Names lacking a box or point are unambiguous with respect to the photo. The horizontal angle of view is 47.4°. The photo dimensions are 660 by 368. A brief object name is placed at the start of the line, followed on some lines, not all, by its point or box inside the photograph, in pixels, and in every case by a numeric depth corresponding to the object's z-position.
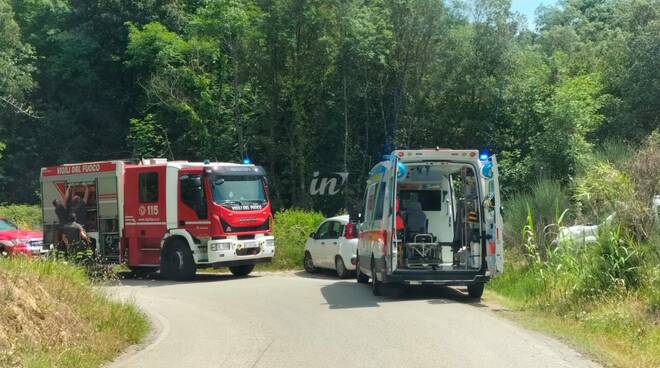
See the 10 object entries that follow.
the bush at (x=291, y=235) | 24.14
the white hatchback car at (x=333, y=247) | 19.78
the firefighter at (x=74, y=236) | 19.21
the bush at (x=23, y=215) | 36.91
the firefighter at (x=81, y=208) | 21.48
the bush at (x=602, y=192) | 13.81
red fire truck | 19.73
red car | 22.91
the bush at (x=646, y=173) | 13.56
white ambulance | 14.23
